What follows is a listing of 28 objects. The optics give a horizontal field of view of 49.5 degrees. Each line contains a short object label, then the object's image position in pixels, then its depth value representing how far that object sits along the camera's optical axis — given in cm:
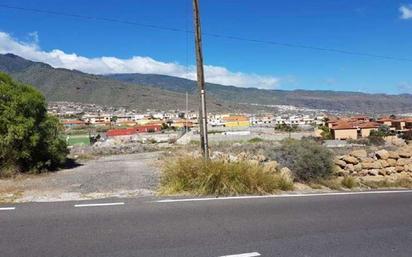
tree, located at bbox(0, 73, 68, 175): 1345
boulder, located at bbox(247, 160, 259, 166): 1154
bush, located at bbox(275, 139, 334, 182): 1331
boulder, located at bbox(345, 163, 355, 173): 1549
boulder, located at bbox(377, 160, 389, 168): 1566
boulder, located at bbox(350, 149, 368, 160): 1588
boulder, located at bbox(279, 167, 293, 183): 1186
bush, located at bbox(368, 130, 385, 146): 5199
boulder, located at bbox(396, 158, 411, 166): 1576
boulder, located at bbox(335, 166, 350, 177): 1488
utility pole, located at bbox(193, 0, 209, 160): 1283
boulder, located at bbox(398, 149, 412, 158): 1616
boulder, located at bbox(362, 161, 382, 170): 1560
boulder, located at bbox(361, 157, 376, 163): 1574
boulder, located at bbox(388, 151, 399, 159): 1619
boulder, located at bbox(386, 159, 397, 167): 1579
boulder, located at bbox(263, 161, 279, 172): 1215
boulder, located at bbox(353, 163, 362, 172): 1545
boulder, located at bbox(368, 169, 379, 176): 1548
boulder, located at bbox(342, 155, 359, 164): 1567
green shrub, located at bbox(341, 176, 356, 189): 1307
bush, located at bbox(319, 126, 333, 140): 8235
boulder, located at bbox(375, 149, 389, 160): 1595
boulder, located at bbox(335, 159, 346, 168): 1567
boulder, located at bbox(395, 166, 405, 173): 1567
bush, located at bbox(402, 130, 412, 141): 6457
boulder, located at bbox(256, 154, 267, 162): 1441
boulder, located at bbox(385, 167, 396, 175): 1559
